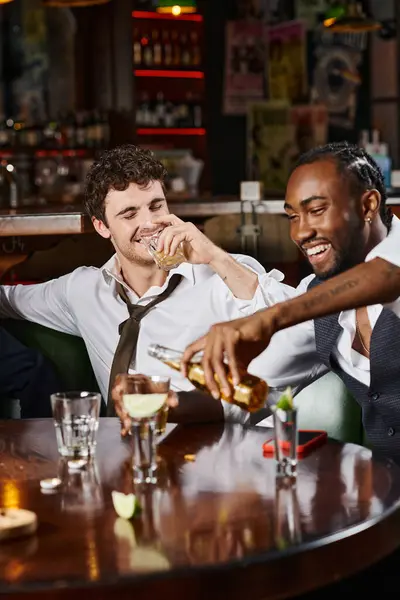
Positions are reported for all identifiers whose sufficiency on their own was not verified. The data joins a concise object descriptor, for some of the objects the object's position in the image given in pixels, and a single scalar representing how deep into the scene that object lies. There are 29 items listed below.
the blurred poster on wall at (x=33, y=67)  8.66
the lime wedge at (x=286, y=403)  1.77
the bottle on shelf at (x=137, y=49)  8.13
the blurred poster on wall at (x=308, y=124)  9.16
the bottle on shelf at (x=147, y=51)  8.16
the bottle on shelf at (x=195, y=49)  8.42
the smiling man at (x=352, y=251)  2.31
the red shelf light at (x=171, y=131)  8.20
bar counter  3.95
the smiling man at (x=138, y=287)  2.80
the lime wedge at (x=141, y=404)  1.77
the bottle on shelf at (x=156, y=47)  8.21
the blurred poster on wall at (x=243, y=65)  9.01
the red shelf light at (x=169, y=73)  8.17
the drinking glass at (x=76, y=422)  1.89
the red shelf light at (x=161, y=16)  8.18
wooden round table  1.33
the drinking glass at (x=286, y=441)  1.77
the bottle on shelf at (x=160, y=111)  8.20
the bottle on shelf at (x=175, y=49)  8.32
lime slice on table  1.55
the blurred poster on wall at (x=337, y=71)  9.36
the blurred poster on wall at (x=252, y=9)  9.08
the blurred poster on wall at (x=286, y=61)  9.23
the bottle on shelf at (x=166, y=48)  8.25
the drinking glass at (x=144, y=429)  1.76
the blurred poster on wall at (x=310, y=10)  9.25
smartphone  1.92
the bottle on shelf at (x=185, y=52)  8.36
